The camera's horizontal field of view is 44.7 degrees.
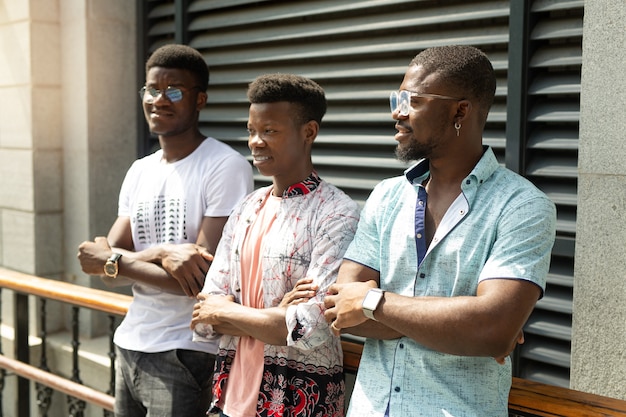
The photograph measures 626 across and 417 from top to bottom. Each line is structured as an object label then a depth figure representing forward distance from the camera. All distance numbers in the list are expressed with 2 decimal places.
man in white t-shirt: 3.17
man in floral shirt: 2.53
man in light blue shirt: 2.08
